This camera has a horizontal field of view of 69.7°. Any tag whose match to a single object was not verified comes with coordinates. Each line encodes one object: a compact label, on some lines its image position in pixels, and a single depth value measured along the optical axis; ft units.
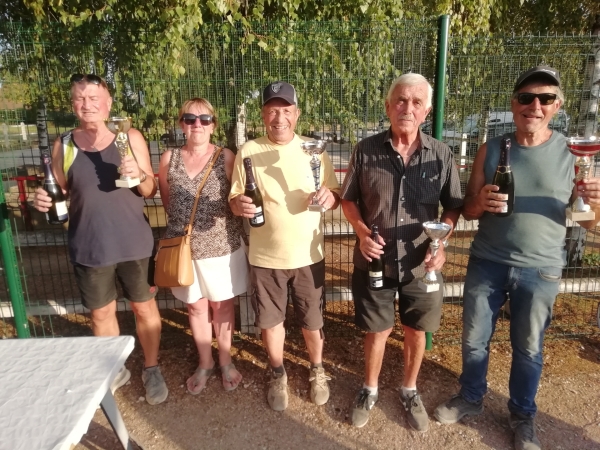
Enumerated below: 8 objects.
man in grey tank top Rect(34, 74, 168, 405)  9.66
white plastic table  5.65
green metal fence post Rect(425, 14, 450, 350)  11.27
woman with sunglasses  10.09
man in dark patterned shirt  8.99
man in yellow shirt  9.51
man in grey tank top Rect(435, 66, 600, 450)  8.54
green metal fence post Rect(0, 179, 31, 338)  12.10
